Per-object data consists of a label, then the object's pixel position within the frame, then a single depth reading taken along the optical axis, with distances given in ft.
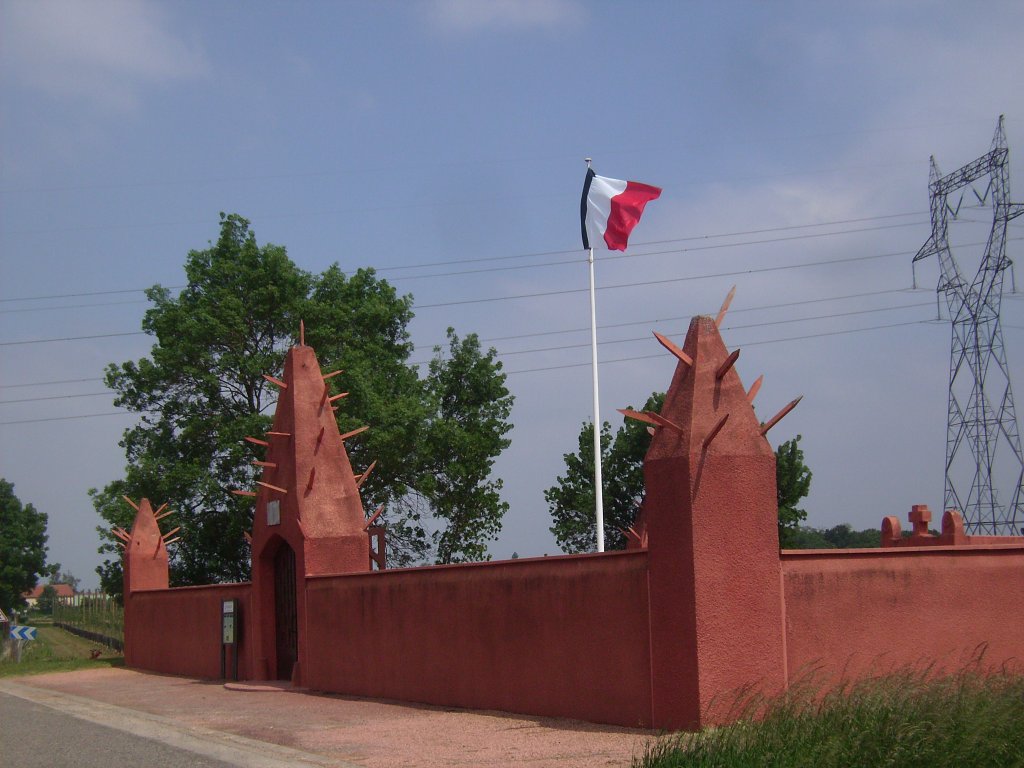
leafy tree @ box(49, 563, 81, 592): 503.61
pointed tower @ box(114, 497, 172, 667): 96.37
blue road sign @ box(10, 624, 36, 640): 100.83
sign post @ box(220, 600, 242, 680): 73.26
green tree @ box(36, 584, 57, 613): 380.91
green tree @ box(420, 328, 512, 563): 111.14
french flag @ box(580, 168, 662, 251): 66.80
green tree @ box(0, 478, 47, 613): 254.68
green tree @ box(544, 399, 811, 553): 125.70
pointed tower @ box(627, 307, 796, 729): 38.58
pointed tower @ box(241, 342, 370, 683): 65.77
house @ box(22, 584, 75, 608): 427.33
